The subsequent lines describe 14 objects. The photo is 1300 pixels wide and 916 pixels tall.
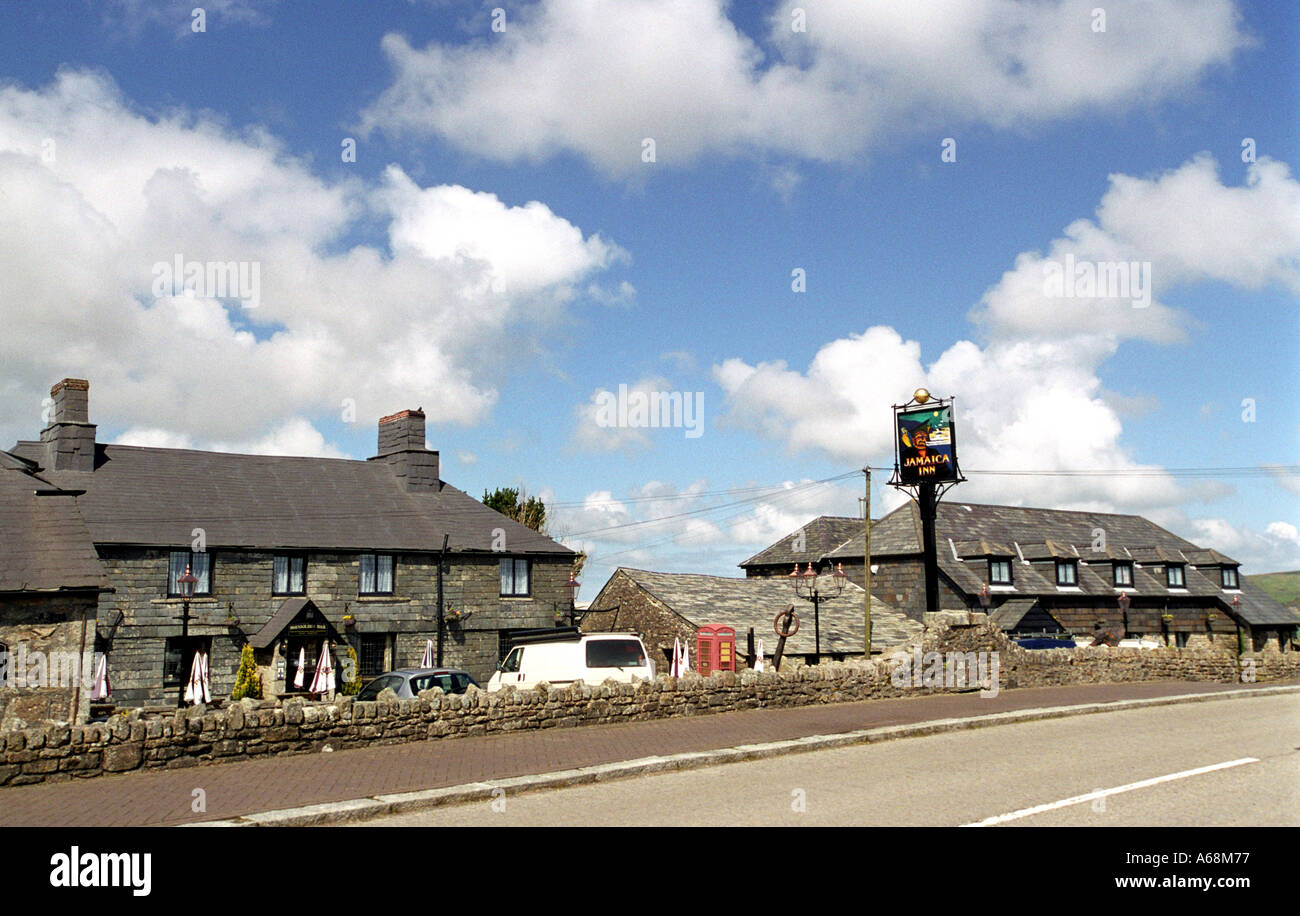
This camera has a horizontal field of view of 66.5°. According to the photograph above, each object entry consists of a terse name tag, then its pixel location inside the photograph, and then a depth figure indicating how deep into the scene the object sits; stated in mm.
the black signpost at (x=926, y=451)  32312
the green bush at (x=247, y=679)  30422
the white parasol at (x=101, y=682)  25581
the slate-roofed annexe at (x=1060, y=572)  47469
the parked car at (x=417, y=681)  17562
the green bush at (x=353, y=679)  32219
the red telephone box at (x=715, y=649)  33156
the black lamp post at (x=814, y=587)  32531
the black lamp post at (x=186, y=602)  26797
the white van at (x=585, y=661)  19953
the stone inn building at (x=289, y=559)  30422
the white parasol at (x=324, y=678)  25828
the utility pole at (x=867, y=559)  35094
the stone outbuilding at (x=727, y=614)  37281
